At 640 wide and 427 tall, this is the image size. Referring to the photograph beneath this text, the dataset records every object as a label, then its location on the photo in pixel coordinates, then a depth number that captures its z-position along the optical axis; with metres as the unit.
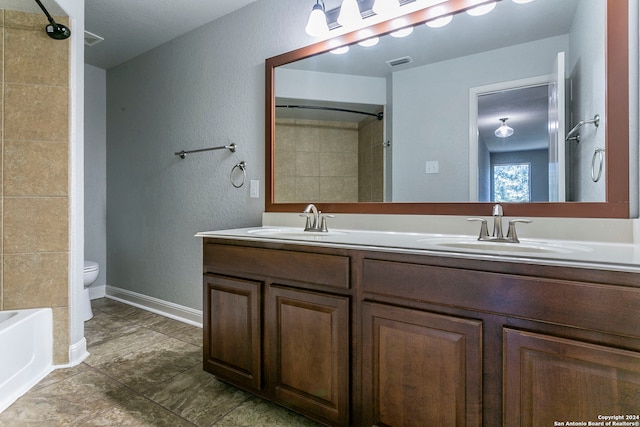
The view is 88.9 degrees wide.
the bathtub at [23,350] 1.52
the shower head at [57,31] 1.80
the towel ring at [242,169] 2.23
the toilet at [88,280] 2.59
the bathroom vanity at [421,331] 0.81
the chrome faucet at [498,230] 1.24
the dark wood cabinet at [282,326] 1.22
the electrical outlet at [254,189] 2.16
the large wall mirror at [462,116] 1.23
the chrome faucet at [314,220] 1.77
